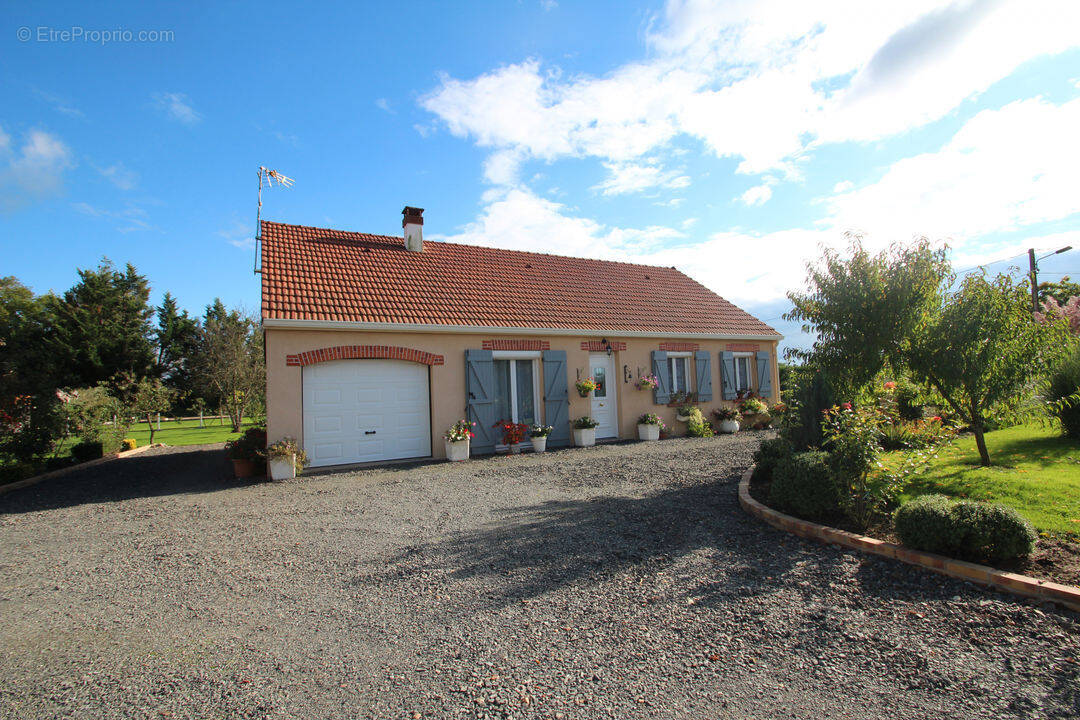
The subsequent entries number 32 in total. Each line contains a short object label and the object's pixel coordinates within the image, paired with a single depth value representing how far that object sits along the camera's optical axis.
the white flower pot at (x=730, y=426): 14.48
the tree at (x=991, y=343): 5.82
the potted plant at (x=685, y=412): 13.91
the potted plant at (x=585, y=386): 12.39
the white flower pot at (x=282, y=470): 9.20
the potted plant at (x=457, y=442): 10.56
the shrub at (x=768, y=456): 6.83
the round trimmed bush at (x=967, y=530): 3.70
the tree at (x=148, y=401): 15.81
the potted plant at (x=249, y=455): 9.73
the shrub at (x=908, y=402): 10.66
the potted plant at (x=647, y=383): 13.30
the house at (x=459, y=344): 10.01
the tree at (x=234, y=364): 20.41
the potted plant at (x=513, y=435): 11.29
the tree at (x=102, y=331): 24.98
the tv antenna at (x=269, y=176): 12.01
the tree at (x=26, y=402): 10.67
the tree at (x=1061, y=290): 26.64
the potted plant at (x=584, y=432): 12.27
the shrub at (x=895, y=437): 8.83
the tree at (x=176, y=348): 30.92
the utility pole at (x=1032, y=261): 20.49
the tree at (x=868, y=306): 6.17
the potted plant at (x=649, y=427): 13.01
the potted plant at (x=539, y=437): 11.59
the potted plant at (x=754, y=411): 14.92
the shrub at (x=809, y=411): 6.63
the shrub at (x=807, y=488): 5.01
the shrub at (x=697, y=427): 13.68
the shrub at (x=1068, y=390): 7.36
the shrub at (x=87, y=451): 12.86
